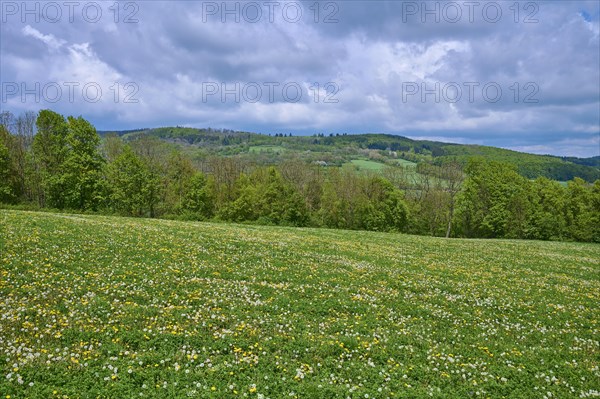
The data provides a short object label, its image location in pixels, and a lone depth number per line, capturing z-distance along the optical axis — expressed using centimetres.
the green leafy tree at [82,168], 5530
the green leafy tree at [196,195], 7131
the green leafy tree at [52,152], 5441
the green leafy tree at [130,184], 5834
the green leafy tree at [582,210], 7006
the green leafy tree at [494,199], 7131
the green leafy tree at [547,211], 6900
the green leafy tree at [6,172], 5359
